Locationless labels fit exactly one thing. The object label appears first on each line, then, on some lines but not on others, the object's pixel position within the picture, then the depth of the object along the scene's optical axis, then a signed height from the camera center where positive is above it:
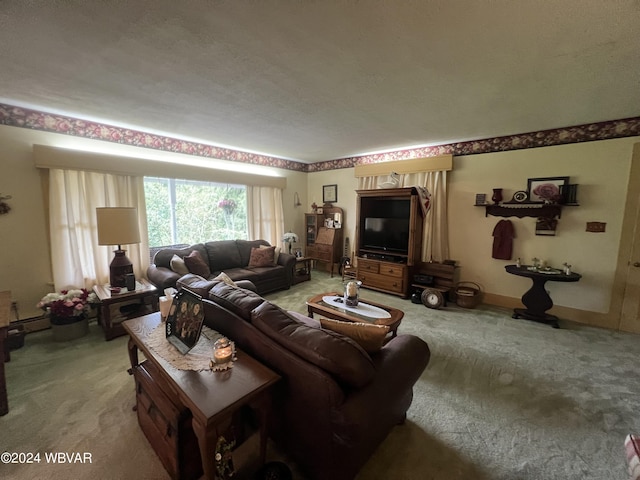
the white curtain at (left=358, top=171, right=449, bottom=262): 4.12 -0.10
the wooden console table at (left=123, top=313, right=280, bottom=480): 1.03 -0.80
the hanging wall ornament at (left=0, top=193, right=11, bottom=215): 2.69 +0.03
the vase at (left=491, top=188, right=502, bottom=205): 3.63 +0.28
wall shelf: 3.33 +0.07
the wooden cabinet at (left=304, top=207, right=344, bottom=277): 5.34 -0.58
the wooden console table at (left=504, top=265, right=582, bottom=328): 3.16 -1.09
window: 3.94 -0.01
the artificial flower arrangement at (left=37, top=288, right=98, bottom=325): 2.62 -1.02
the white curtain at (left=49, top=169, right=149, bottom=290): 2.97 -0.13
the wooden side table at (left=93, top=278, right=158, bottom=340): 2.70 -1.09
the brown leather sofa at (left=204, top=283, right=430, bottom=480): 1.10 -0.83
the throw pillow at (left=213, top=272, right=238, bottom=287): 2.56 -0.69
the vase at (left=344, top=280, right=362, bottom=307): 2.80 -0.93
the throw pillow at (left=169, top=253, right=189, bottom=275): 3.37 -0.74
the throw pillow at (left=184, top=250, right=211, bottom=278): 3.50 -0.76
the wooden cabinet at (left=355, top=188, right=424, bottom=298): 4.01 -0.54
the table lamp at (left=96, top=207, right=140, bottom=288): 2.69 -0.22
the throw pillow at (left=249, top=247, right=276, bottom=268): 4.37 -0.81
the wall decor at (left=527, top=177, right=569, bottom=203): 3.27 +0.35
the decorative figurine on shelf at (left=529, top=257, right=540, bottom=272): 3.32 -0.66
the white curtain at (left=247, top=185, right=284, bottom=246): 4.97 -0.05
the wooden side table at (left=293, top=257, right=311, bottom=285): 4.83 -1.15
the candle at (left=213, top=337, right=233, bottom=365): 1.31 -0.75
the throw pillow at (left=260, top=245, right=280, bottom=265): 4.54 -0.78
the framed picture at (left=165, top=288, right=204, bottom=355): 1.43 -0.66
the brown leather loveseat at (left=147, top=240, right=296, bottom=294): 3.57 -0.84
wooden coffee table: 2.42 -1.04
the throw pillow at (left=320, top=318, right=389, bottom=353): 1.41 -0.69
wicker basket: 3.69 -1.20
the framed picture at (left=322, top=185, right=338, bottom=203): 5.52 +0.42
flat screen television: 4.21 -0.38
